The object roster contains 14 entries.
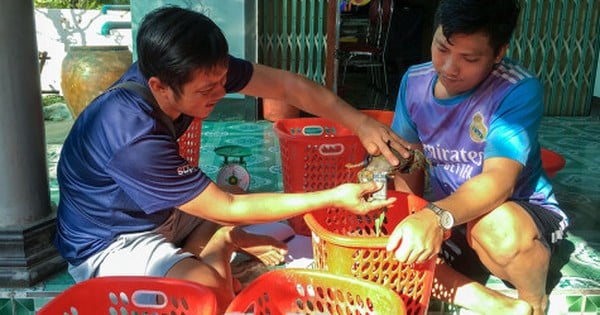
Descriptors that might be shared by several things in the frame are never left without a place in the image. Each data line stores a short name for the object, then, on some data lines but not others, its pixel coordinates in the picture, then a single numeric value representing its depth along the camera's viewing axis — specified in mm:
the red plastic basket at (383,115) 2600
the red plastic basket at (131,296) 1180
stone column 1866
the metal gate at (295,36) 4926
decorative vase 4465
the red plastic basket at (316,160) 2166
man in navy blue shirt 1413
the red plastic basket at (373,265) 1355
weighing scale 2635
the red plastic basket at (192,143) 2462
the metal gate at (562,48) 5086
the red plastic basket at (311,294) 1183
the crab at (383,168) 1562
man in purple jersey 1571
